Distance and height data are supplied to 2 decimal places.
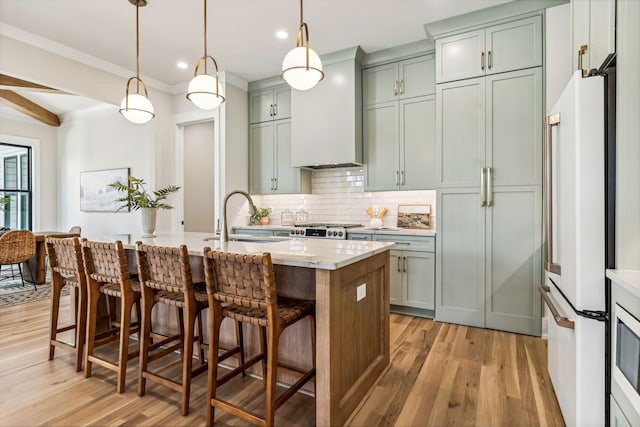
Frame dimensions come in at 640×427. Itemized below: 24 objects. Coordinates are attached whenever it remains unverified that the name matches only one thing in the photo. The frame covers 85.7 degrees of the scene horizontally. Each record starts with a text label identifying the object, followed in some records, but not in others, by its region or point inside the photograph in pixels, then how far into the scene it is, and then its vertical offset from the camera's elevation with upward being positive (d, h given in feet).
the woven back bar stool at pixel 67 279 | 7.97 -1.70
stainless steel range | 12.73 -0.79
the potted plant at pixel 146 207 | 9.91 +0.09
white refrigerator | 4.93 -0.55
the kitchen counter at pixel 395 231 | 11.72 -0.75
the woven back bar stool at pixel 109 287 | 7.10 -1.71
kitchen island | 5.66 -1.80
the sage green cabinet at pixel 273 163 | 15.70 +2.24
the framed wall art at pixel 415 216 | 13.37 -0.25
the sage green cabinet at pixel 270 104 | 15.90 +5.02
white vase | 9.96 -0.29
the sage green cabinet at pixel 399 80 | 12.51 +4.89
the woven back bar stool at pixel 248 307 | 5.32 -1.68
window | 22.48 +1.61
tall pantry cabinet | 10.17 +0.77
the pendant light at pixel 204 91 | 8.21 +2.86
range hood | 13.35 +3.77
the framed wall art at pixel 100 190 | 19.89 +1.21
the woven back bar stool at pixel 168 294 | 6.31 -1.69
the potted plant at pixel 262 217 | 16.40 -0.35
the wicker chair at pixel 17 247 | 15.30 -1.67
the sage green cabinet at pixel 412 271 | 11.66 -2.13
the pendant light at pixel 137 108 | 9.11 +2.71
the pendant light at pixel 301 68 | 7.04 +2.94
